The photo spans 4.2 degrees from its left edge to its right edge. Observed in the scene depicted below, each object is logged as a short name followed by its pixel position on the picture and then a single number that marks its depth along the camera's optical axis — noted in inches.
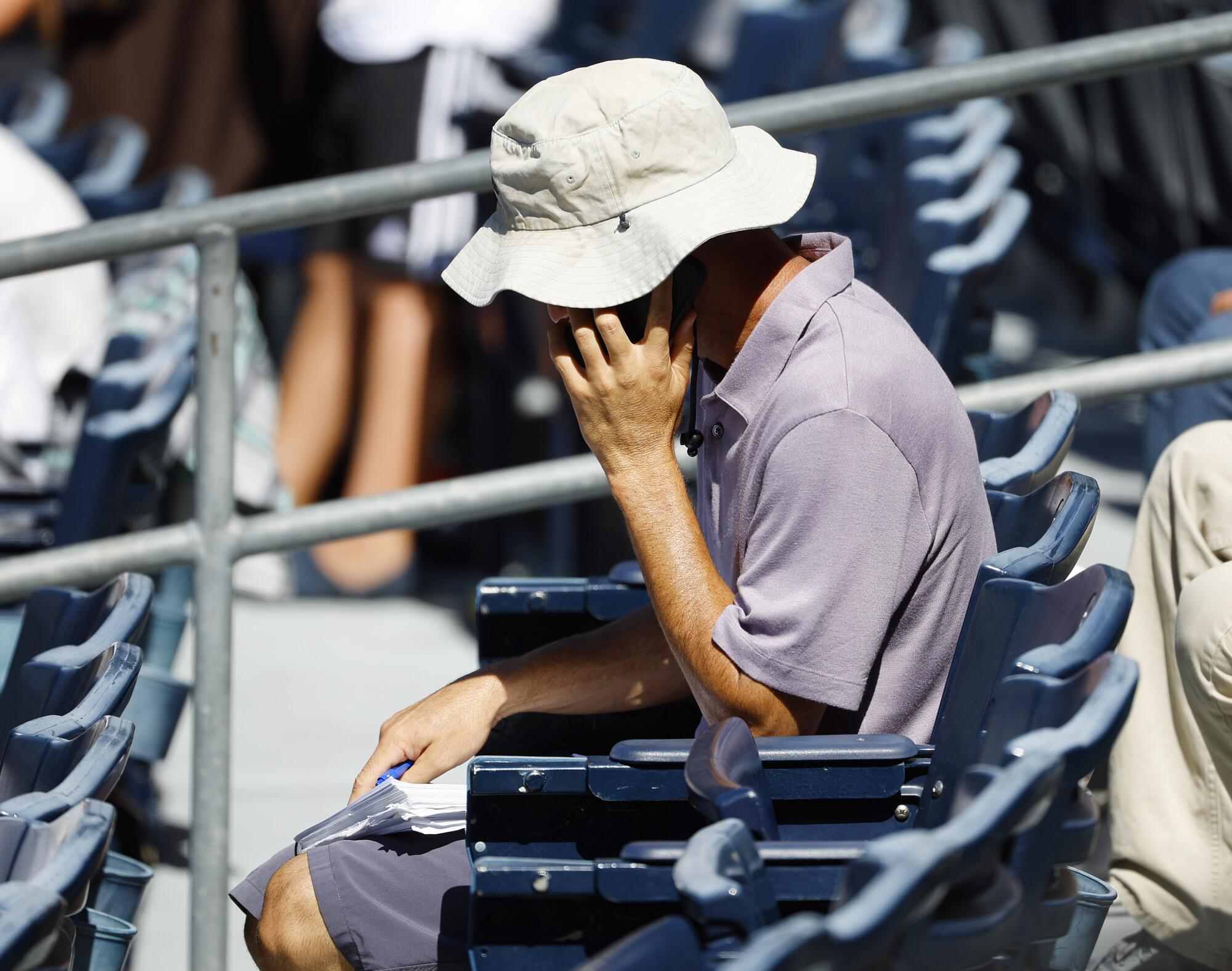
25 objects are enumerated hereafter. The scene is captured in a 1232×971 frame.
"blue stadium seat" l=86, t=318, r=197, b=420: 624.5
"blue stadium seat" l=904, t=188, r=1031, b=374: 626.2
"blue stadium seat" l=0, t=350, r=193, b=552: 620.4
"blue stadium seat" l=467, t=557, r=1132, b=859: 584.6
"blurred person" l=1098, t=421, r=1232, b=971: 599.5
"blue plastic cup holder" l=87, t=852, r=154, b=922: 598.3
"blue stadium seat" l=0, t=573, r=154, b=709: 592.5
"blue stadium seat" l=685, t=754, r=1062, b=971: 569.3
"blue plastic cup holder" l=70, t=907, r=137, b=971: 589.7
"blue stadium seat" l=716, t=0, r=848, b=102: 979.5
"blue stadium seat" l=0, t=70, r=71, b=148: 1071.0
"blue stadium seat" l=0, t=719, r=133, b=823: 579.2
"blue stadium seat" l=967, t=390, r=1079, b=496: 599.3
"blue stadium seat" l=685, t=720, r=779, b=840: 579.6
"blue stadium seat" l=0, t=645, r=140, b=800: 584.0
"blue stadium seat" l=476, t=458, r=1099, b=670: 605.6
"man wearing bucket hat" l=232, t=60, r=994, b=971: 587.2
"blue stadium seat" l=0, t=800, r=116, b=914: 576.7
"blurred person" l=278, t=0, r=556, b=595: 922.6
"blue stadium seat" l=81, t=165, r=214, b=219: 877.3
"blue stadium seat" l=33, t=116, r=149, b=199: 962.6
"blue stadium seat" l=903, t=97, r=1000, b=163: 747.7
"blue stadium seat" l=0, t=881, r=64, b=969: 572.7
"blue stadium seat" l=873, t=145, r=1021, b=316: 635.9
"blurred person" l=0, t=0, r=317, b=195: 1073.3
